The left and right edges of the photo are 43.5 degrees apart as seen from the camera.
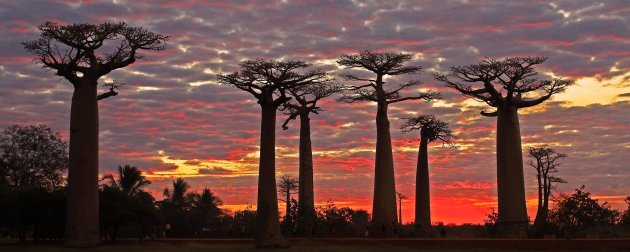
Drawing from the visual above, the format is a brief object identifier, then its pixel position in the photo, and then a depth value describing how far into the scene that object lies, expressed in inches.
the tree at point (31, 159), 1852.9
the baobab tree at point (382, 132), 1674.5
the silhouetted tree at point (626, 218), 1706.4
